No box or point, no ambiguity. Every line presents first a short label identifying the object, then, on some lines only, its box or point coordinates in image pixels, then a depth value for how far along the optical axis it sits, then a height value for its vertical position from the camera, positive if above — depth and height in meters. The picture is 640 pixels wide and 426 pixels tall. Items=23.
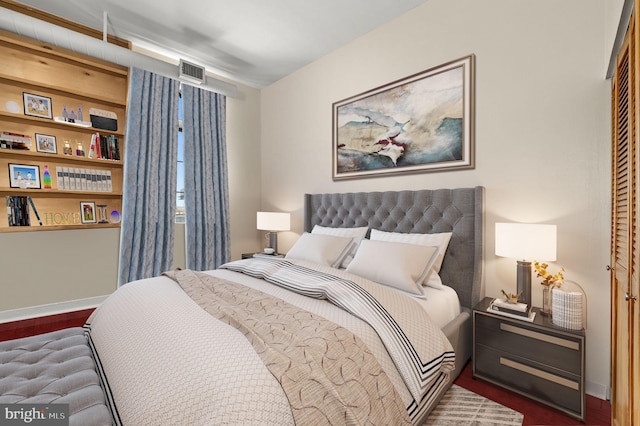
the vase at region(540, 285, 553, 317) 1.85 -0.59
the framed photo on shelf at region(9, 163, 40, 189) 2.79 +0.33
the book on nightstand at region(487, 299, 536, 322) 1.81 -0.65
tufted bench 1.01 -0.66
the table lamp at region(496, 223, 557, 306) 1.76 -0.23
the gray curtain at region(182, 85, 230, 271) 3.73 +0.39
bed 0.92 -0.53
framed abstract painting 2.36 +0.76
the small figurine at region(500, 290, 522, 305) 1.91 -0.59
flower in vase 1.84 -0.43
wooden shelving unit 2.80 +0.96
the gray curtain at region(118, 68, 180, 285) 3.29 +0.37
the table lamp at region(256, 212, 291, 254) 3.69 -0.16
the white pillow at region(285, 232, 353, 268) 2.62 -0.38
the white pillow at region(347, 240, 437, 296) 1.99 -0.40
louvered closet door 1.04 -0.13
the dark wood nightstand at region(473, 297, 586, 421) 1.61 -0.90
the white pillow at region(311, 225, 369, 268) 2.70 -0.25
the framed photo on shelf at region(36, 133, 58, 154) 2.94 +0.66
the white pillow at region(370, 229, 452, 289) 2.20 -0.27
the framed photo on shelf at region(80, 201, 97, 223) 3.19 -0.03
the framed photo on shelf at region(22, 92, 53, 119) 2.87 +1.03
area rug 1.60 -1.16
